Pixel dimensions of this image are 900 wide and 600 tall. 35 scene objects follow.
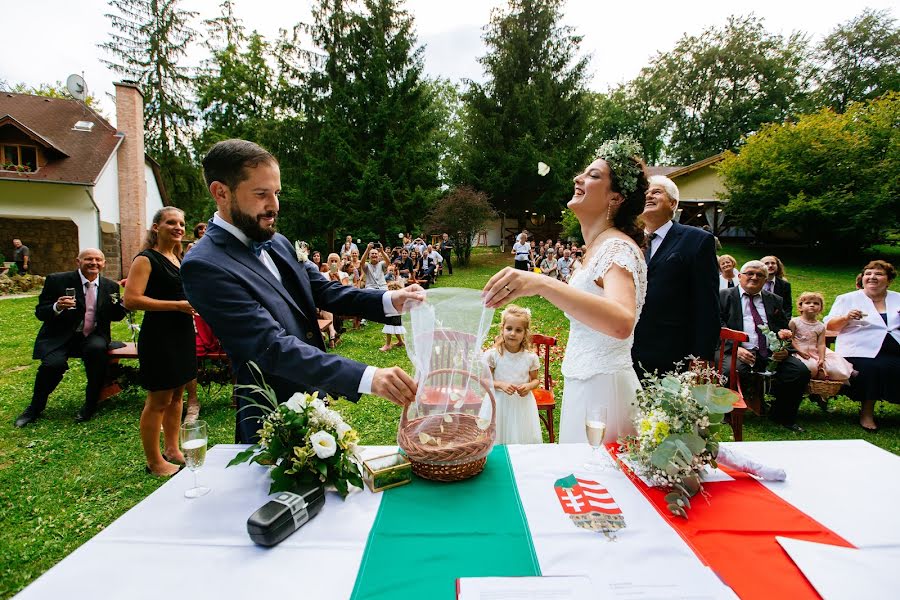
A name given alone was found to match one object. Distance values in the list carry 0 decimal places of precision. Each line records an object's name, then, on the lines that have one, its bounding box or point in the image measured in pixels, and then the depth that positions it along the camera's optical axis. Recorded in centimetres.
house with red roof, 1755
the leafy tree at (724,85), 3547
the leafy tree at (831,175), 1739
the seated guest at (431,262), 1984
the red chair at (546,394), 442
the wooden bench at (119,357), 564
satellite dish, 2194
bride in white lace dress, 237
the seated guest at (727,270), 693
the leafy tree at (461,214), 2395
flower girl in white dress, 407
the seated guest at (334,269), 1080
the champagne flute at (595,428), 191
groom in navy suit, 188
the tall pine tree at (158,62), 2377
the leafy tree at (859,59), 3281
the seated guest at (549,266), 1727
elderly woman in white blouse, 526
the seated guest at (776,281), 629
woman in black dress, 384
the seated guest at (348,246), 1700
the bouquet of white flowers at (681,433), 173
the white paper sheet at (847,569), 128
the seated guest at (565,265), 1622
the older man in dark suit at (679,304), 333
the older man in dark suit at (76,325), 543
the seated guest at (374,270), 1100
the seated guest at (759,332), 531
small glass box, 181
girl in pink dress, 539
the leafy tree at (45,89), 2997
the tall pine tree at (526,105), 2844
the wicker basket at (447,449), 179
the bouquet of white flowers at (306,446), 171
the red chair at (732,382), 435
